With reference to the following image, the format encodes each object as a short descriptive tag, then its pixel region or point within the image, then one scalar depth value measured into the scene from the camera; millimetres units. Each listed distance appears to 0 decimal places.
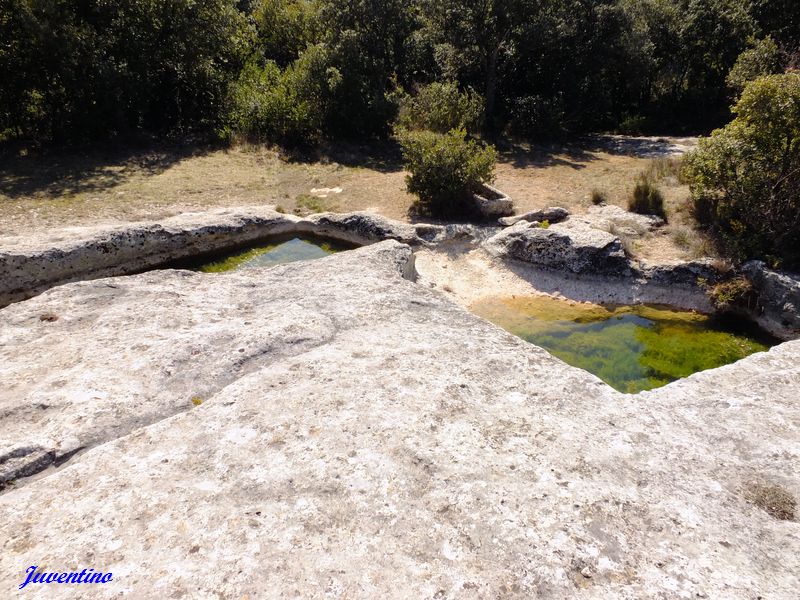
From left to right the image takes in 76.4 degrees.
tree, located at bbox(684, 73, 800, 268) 11758
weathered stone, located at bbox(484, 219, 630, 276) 12875
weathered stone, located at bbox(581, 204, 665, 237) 14193
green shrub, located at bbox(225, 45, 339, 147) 21797
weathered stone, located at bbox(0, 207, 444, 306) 10367
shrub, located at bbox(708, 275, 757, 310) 11648
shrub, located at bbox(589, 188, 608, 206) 16281
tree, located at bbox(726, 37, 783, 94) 21156
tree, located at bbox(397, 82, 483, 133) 20250
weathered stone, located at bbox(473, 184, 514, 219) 15672
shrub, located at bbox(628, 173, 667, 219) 15211
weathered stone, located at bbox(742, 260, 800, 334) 10805
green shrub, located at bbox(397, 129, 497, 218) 15500
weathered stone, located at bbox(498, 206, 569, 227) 14898
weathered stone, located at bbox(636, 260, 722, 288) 12250
